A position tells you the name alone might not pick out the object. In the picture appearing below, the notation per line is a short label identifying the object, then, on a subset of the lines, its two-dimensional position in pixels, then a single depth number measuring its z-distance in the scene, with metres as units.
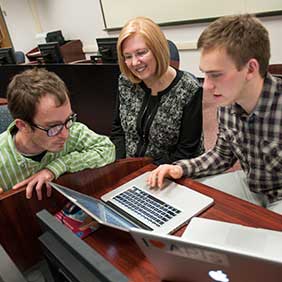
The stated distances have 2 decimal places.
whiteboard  3.33
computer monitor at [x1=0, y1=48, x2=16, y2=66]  3.33
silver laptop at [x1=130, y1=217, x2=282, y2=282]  0.47
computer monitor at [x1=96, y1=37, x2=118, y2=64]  2.55
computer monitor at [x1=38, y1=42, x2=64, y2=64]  3.21
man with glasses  1.04
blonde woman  1.47
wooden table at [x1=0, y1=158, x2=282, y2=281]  0.79
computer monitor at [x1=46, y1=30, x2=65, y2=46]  5.70
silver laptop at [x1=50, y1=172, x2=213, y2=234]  0.86
